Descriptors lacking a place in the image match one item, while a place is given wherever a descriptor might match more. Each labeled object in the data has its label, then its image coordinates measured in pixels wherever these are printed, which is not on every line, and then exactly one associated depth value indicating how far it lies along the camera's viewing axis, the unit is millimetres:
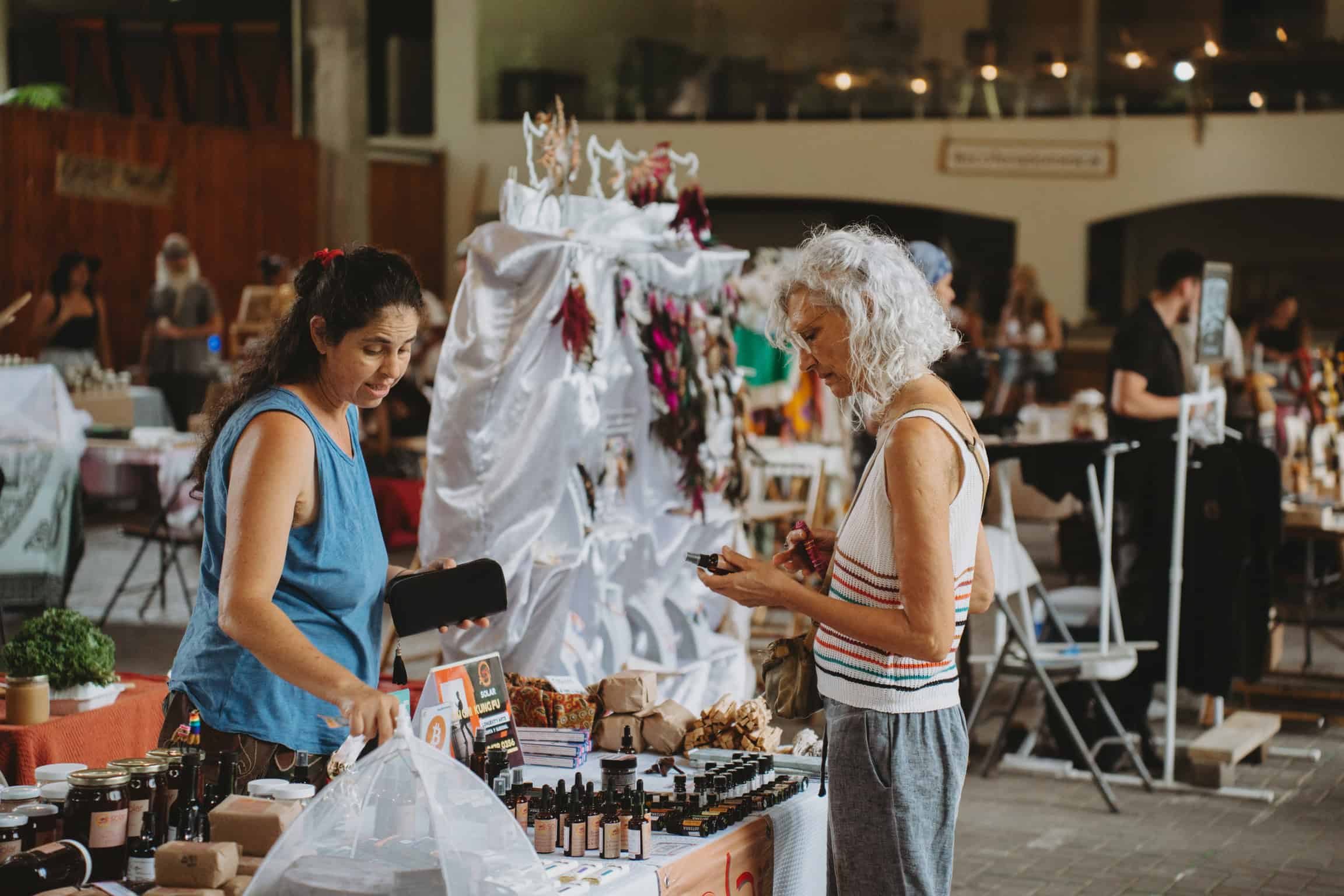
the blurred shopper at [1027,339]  13961
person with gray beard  11242
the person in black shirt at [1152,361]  5754
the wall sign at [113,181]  13664
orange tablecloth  3719
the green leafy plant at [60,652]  3898
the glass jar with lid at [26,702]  3789
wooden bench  5398
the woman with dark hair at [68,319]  10570
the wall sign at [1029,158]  18016
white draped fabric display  4879
